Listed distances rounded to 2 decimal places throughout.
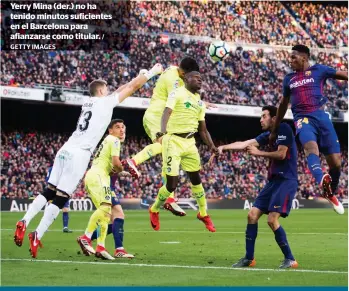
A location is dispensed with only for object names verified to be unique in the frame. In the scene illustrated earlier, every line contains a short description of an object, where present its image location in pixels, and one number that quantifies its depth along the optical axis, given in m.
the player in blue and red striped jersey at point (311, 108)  11.47
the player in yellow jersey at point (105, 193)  12.55
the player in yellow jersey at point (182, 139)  13.71
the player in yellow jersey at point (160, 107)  13.99
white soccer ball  16.88
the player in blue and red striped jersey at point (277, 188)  11.18
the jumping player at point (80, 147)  12.29
